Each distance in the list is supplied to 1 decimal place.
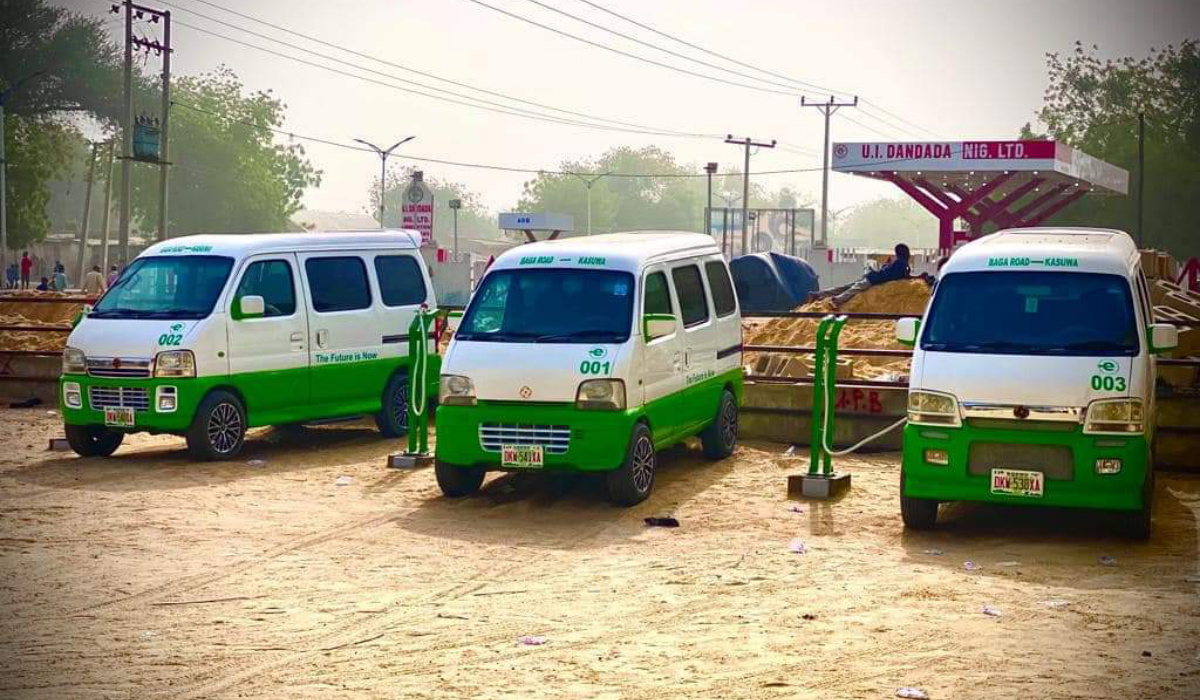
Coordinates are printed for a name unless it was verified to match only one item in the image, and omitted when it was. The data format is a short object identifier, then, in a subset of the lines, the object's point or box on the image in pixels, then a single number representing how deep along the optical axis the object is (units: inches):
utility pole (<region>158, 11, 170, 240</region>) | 1843.0
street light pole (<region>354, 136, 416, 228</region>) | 2627.5
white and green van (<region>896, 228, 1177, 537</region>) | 427.5
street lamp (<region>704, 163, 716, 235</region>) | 3054.6
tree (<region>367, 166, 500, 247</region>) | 6766.7
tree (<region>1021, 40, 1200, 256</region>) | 2726.4
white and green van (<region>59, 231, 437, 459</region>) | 584.1
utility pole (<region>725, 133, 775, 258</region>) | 2869.1
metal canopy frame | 1770.4
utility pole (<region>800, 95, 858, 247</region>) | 2733.8
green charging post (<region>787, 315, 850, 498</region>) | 518.9
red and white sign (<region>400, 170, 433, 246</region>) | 1127.6
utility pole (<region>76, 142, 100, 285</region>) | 2992.1
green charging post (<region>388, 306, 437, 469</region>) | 585.3
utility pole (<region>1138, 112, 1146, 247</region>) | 2568.9
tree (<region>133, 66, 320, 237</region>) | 4035.4
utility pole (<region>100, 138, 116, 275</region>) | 2834.6
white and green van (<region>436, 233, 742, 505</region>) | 485.4
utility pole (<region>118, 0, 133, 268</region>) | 1775.3
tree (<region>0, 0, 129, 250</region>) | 2682.1
